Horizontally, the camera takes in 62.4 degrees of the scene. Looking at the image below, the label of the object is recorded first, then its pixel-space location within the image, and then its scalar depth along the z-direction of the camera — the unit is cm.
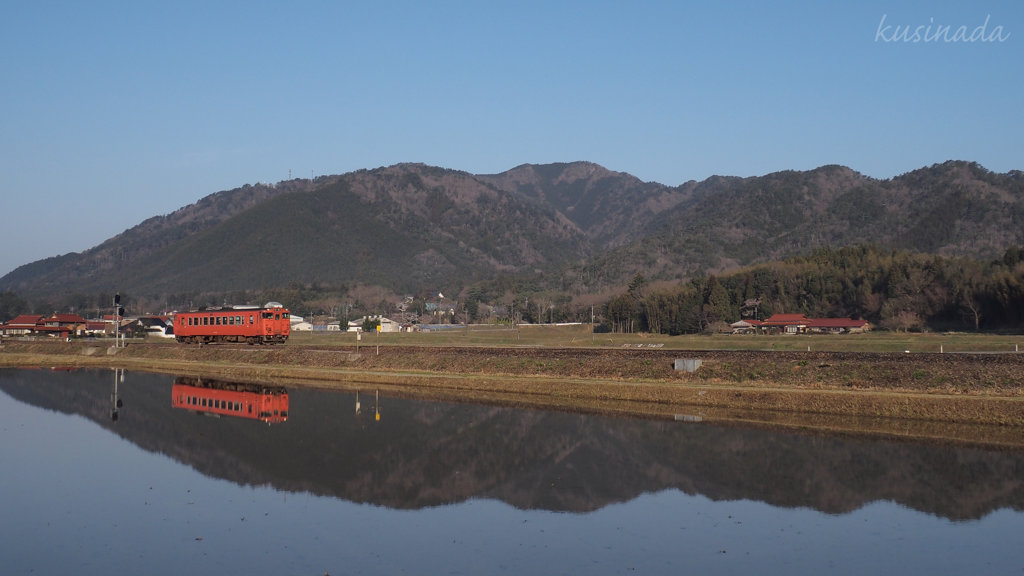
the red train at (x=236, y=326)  6731
